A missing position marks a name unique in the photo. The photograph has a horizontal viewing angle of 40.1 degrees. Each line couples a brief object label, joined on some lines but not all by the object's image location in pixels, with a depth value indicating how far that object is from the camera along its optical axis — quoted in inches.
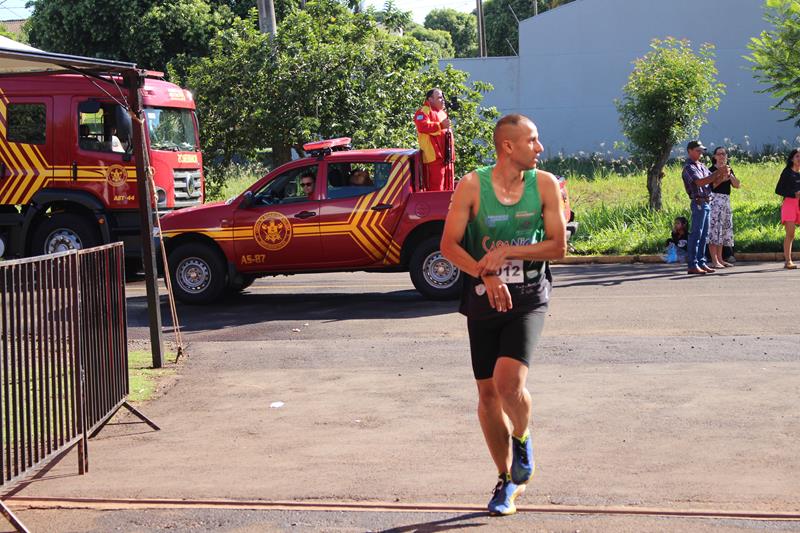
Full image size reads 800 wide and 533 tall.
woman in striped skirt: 634.8
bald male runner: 206.4
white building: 1521.9
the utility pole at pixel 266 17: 940.0
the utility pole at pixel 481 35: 2107.5
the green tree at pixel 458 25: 3919.8
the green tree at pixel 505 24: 2999.5
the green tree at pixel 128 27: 1386.6
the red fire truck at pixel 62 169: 671.8
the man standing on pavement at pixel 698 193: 604.4
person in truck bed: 540.4
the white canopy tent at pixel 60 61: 282.5
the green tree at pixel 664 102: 809.5
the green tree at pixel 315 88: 879.1
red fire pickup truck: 533.0
